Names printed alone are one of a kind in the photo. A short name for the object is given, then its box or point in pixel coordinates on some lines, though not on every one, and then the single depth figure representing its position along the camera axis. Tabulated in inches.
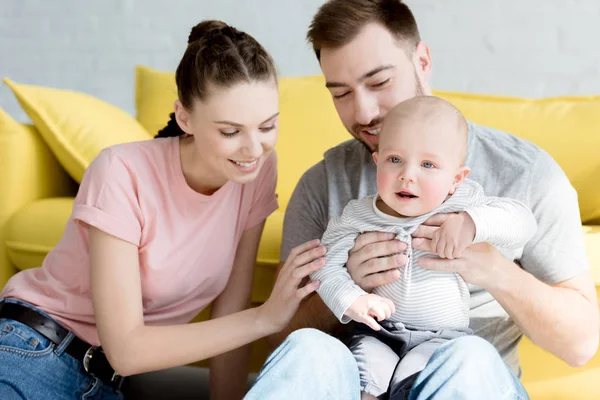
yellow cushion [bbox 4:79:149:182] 92.9
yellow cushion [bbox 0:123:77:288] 90.0
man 48.3
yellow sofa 75.4
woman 59.9
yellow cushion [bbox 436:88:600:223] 87.5
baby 52.0
